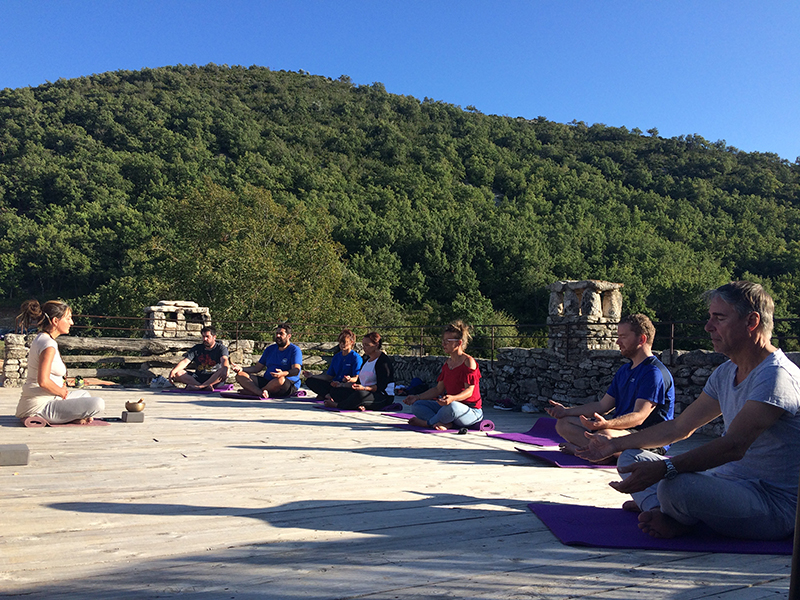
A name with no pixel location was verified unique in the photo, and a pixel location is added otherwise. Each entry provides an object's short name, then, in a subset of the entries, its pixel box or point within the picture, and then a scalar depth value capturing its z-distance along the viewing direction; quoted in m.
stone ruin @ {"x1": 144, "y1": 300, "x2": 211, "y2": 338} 10.50
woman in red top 5.43
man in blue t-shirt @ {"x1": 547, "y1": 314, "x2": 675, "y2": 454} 3.75
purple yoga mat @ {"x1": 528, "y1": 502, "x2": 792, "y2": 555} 2.14
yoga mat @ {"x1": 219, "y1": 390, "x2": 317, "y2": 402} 8.23
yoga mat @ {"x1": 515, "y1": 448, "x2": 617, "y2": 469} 3.78
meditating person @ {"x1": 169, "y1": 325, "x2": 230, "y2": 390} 8.99
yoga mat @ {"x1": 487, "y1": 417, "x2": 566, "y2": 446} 4.97
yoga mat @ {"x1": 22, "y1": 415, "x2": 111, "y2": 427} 4.93
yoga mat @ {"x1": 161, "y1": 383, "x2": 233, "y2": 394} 9.10
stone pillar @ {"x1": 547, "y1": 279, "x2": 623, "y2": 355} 7.70
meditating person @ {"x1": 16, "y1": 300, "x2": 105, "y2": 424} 4.76
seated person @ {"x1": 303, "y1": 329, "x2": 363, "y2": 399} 7.24
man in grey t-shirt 2.03
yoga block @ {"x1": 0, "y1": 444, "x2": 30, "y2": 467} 3.38
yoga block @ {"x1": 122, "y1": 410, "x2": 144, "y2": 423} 5.45
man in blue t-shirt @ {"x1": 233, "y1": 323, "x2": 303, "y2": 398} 8.18
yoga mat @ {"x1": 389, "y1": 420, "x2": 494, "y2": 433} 5.57
